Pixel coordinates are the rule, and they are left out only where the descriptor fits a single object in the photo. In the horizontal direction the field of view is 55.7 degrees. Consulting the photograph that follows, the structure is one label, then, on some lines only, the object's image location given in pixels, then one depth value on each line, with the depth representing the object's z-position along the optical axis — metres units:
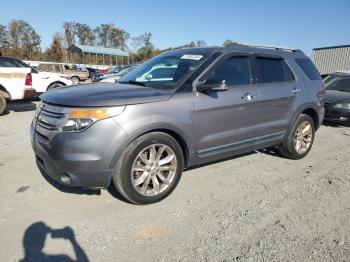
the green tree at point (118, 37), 77.03
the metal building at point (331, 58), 25.30
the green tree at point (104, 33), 78.44
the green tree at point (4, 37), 61.16
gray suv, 3.44
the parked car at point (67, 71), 22.27
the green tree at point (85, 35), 78.44
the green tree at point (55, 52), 60.31
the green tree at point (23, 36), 62.34
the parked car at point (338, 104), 9.27
